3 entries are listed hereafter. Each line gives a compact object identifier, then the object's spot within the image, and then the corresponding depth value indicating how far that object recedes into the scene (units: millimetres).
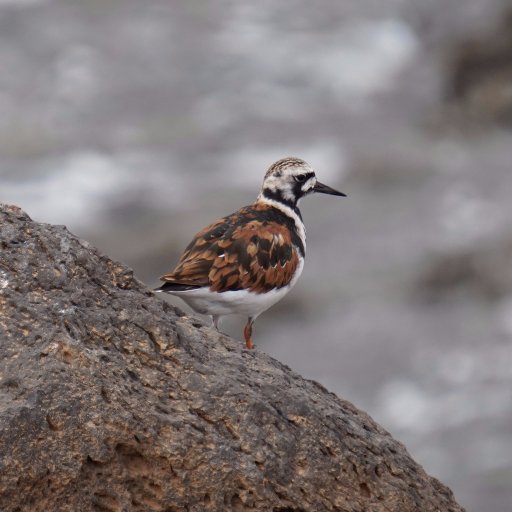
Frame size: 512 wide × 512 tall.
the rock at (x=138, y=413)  10297
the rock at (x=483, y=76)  45344
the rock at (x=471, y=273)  38125
